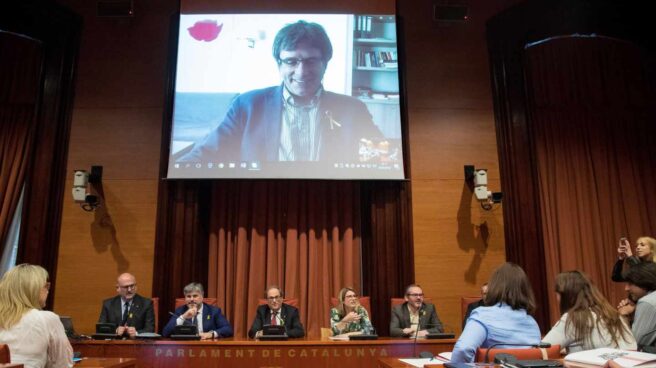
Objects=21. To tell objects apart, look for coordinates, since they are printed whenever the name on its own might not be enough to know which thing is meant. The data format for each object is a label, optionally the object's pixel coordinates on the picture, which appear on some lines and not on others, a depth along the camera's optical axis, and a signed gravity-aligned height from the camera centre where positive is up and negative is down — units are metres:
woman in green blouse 4.29 -0.31
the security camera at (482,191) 5.51 +0.91
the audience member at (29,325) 2.29 -0.19
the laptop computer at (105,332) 3.84 -0.37
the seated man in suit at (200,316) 4.38 -0.31
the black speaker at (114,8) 5.88 +3.06
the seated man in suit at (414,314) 4.57 -0.32
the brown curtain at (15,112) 5.63 +1.91
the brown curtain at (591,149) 5.68 +1.45
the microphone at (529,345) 2.06 -0.27
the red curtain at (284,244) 5.43 +0.37
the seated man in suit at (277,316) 4.59 -0.32
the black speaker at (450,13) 5.89 +2.98
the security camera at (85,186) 5.36 +0.98
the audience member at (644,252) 3.80 +0.18
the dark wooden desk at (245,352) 3.59 -0.50
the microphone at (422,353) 2.73 -0.40
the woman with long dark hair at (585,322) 2.22 -0.19
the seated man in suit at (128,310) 4.57 -0.25
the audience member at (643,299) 2.51 -0.11
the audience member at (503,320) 2.15 -0.18
